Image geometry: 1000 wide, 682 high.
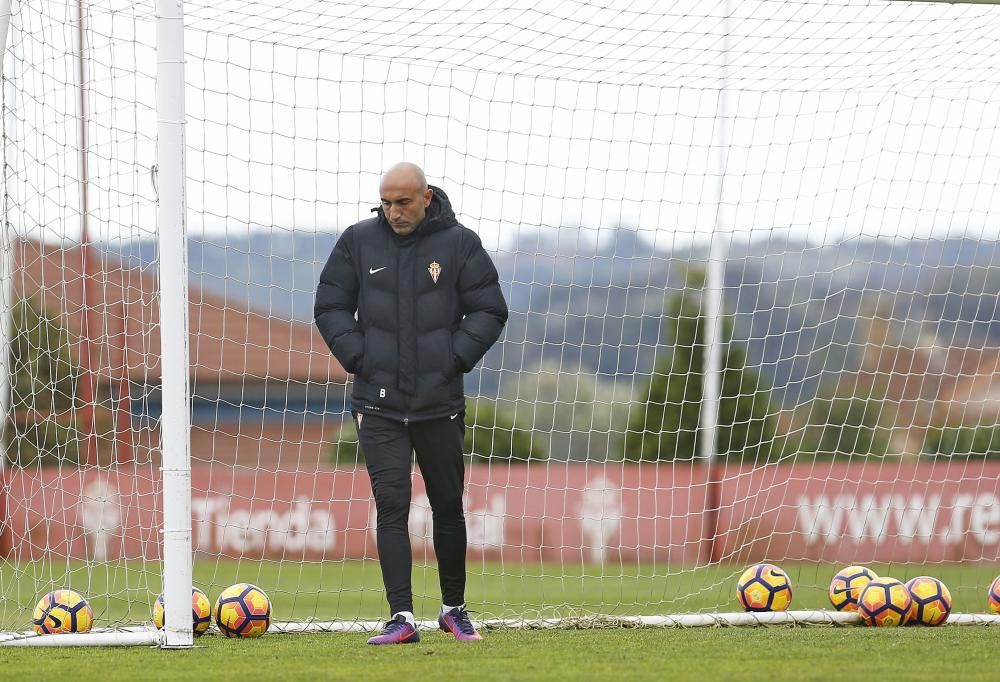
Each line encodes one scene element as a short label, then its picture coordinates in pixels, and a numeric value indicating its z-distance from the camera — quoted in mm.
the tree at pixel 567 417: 50622
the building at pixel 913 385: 70562
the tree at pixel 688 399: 36031
